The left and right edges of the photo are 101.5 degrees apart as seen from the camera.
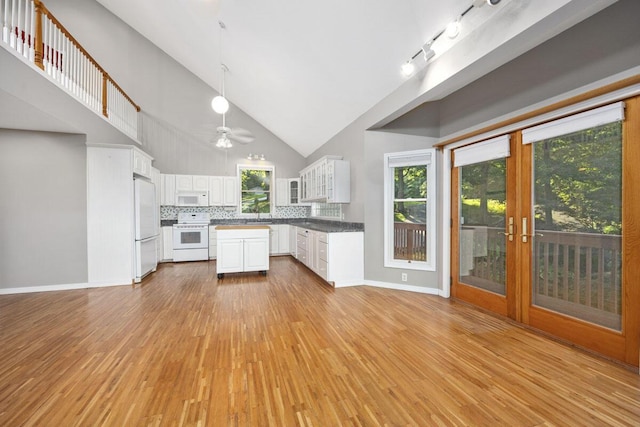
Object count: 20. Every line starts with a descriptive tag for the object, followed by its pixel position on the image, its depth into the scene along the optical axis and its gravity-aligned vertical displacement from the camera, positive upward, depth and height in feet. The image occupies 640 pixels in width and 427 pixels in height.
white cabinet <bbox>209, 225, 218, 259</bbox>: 22.17 -2.70
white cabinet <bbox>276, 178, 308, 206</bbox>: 25.14 +1.95
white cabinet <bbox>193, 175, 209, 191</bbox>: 22.66 +2.57
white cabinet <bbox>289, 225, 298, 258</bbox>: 21.70 -2.52
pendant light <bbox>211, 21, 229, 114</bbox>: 11.56 +4.81
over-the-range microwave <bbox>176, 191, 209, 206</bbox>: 22.22 +1.23
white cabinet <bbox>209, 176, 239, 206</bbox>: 23.20 +1.93
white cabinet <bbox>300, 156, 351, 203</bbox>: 15.92 +2.00
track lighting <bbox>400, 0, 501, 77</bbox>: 6.14 +4.95
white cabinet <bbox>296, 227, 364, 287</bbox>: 13.85 -2.47
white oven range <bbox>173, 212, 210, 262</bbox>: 21.12 -2.26
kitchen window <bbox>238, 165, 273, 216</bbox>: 24.64 +2.21
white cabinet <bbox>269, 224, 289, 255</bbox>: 24.04 -2.53
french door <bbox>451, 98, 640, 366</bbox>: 6.85 -0.52
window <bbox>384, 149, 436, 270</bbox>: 12.85 +0.13
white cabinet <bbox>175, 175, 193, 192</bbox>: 22.18 +2.53
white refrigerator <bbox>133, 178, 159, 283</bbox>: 15.05 -0.95
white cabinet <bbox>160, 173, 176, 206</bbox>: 21.80 +1.94
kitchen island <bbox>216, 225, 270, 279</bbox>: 15.49 -2.19
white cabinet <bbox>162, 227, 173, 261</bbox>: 21.34 -2.59
